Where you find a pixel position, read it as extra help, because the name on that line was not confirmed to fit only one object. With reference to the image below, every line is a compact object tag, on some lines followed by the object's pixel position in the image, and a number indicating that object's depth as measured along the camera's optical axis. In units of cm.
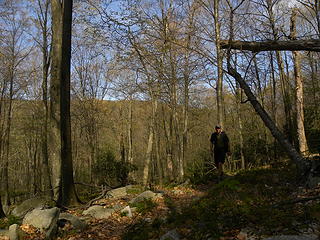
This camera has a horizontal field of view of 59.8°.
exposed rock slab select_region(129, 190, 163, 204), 733
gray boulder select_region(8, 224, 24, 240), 492
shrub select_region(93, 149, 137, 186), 1538
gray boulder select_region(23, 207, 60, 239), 512
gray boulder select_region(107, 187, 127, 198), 916
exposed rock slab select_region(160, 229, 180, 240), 371
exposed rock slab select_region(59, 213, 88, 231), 541
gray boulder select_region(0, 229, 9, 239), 512
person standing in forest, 851
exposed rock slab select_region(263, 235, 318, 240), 292
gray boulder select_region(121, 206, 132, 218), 635
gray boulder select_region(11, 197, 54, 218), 688
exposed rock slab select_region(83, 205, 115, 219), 640
